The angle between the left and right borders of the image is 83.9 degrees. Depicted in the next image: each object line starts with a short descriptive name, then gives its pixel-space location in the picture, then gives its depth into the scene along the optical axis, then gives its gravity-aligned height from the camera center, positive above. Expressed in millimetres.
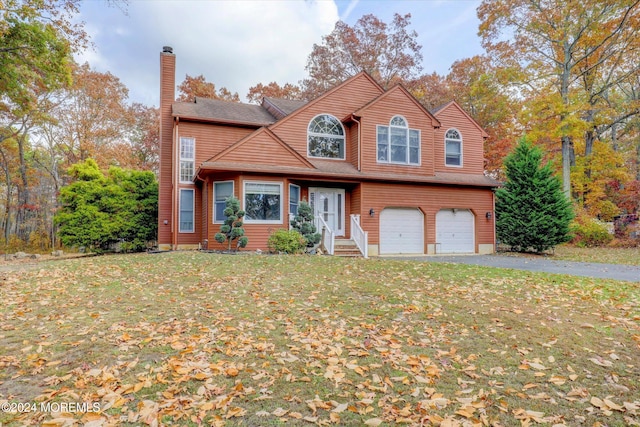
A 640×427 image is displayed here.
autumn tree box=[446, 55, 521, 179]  23344 +8325
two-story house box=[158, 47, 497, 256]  13546 +2186
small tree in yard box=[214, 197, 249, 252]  12203 -24
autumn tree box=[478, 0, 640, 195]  18906 +10184
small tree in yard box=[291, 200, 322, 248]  12844 -32
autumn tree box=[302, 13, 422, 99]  27094 +13061
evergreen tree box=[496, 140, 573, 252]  15328 +795
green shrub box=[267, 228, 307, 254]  12039 -609
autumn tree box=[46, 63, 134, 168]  24047 +7452
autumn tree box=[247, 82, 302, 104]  27766 +10448
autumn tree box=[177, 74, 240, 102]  26625 +10258
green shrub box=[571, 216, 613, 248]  18828 -622
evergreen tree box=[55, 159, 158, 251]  15430 +706
